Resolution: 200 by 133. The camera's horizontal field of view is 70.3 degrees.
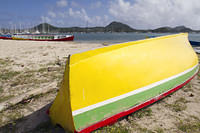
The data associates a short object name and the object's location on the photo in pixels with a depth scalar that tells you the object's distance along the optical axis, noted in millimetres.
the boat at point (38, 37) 29266
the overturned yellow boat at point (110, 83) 2215
